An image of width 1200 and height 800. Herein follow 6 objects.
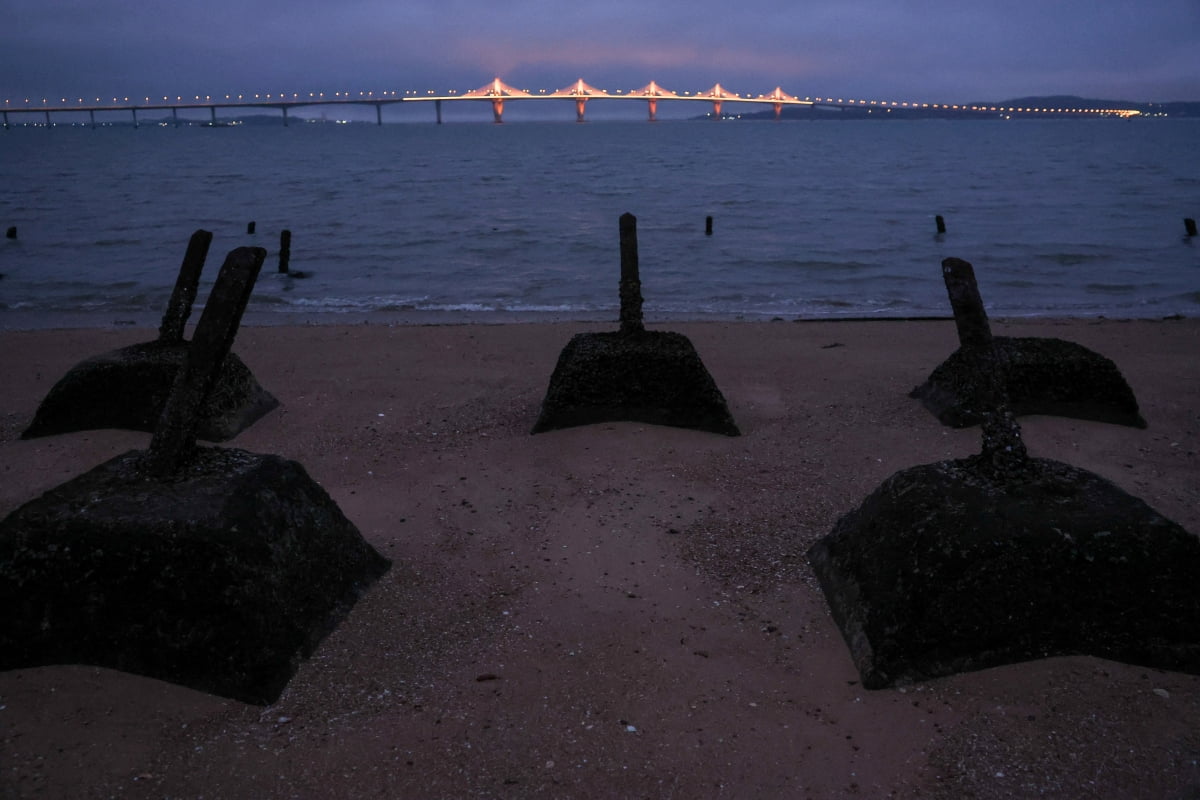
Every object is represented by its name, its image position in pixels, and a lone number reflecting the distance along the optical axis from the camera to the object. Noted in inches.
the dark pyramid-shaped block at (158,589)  119.6
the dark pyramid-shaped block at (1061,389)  231.8
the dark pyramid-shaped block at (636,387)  225.3
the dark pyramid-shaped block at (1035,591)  120.9
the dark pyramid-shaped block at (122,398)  230.5
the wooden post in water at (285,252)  727.1
